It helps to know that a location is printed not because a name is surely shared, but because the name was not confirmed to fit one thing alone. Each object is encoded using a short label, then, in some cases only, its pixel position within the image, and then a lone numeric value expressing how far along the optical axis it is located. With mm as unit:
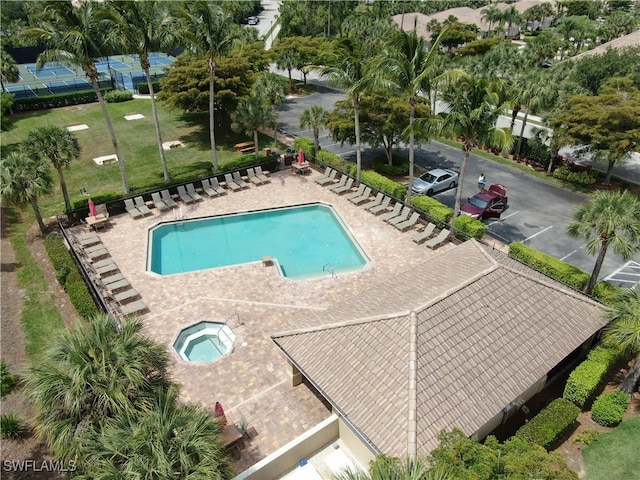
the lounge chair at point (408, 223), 27250
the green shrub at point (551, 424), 14047
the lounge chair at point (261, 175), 33344
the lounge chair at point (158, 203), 29064
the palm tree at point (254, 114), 33094
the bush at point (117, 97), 51469
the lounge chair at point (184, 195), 30250
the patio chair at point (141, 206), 28584
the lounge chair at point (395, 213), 28266
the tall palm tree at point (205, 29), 26719
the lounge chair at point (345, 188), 31703
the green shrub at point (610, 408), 15219
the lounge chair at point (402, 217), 27750
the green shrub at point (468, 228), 25070
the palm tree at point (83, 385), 10500
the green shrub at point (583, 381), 15375
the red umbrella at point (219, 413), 14121
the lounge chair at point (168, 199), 29661
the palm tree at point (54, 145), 24375
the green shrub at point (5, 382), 15062
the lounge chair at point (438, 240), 25469
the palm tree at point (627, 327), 14883
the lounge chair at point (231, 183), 32062
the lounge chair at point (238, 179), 32750
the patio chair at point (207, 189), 31156
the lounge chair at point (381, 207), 29062
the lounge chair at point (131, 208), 28297
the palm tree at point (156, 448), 9352
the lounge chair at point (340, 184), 32219
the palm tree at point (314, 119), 33625
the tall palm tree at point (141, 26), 25016
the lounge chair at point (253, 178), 33031
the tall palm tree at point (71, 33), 23406
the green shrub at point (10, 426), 14242
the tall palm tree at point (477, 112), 21484
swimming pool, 24781
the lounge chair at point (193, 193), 30550
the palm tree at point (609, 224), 18016
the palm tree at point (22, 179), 22953
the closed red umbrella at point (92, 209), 26531
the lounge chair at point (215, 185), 31734
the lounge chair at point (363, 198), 30325
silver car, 31469
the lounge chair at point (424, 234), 26028
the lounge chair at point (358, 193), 30888
